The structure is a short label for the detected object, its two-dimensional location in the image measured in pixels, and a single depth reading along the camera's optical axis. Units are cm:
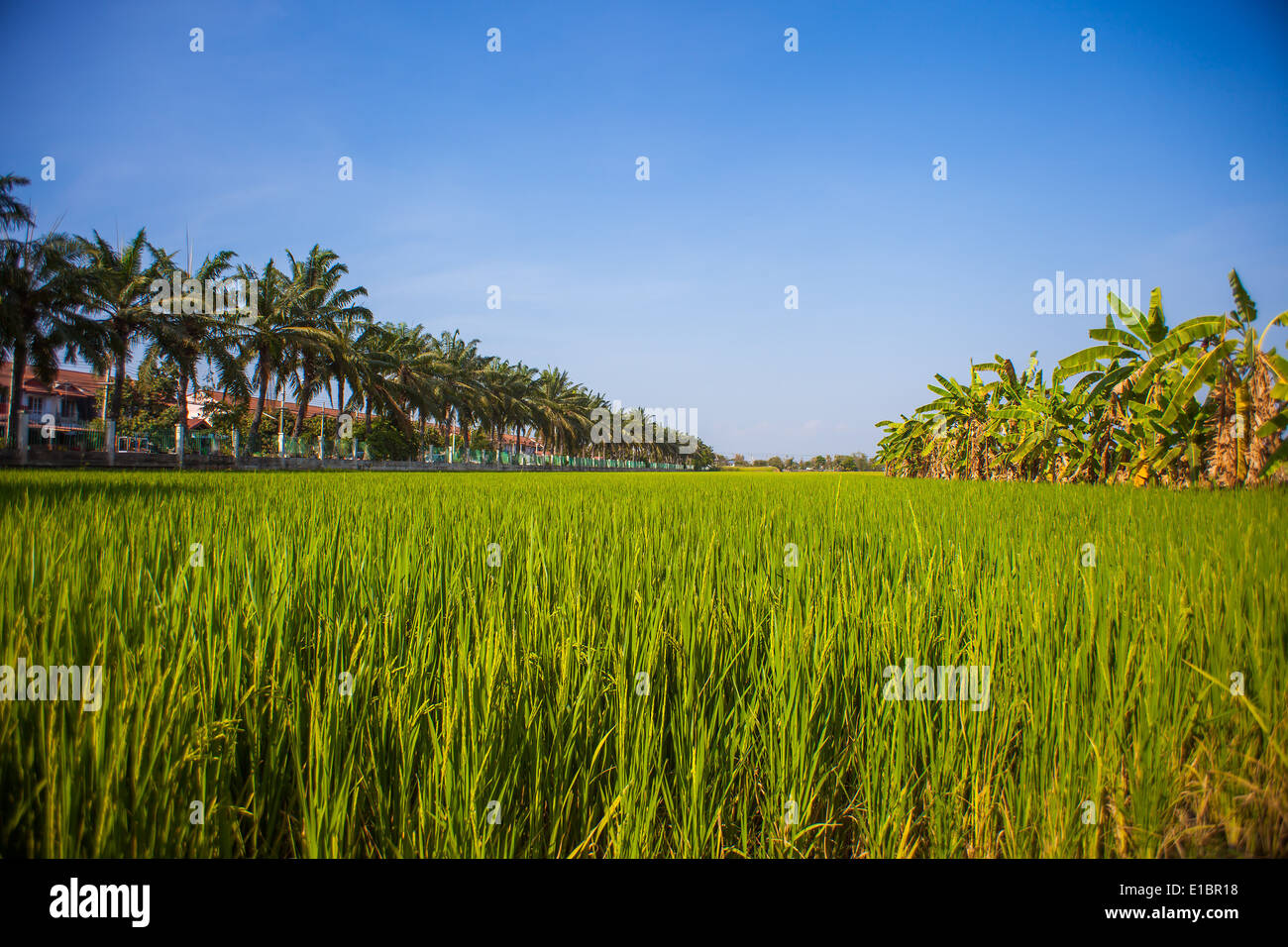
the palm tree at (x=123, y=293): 1933
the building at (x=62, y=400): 3781
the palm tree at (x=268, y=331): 2202
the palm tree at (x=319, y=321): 2277
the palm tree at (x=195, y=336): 2048
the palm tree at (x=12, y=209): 1698
